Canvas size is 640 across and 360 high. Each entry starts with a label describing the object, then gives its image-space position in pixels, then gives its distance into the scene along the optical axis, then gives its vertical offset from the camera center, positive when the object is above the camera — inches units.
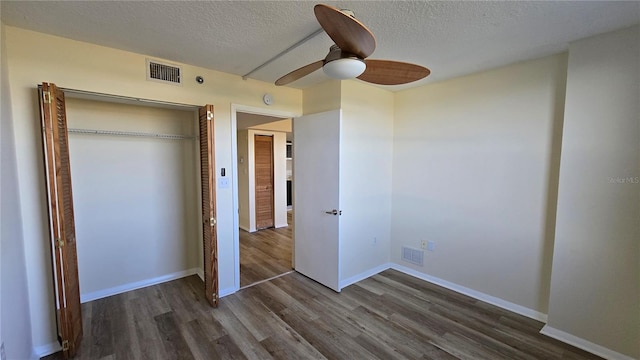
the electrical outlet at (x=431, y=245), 133.4 -41.6
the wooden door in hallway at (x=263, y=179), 229.1 -16.0
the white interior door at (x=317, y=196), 122.3 -17.2
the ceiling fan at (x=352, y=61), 47.4 +23.1
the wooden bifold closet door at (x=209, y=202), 106.3 -16.9
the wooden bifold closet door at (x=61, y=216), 75.4 -16.4
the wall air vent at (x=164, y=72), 99.3 +32.5
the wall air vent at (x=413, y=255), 139.1 -49.3
